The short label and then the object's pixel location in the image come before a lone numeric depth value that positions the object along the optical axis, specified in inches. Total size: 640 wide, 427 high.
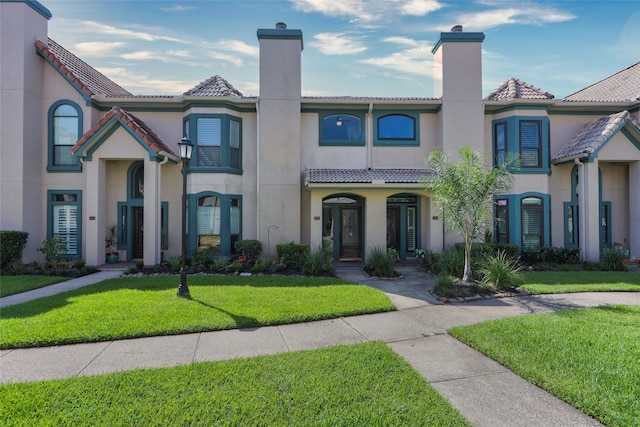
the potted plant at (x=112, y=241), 528.1
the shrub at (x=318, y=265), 440.5
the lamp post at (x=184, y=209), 317.6
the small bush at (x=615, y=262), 470.3
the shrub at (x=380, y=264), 436.1
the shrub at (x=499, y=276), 352.8
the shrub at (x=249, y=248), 501.4
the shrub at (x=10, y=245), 454.9
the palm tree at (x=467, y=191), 368.2
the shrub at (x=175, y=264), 452.3
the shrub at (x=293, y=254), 470.3
